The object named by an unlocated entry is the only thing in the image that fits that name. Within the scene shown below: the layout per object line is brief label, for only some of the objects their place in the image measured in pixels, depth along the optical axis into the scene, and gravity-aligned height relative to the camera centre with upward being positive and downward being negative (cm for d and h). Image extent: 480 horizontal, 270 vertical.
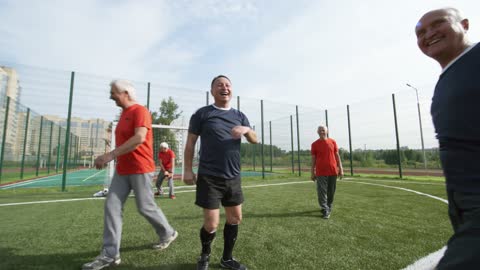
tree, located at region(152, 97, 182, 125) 1310 +317
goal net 1183 +116
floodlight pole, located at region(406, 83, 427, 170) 1336 +243
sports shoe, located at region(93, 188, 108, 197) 729 -95
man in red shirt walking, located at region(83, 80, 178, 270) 249 -7
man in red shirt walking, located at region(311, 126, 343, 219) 473 -12
